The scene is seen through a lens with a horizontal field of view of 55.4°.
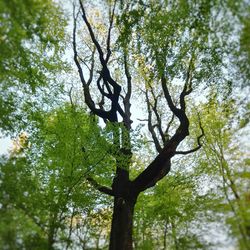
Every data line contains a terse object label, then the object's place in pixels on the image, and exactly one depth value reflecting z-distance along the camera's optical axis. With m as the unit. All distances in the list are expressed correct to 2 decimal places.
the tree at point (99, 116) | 6.69
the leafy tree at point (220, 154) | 11.14
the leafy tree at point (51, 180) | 6.78
